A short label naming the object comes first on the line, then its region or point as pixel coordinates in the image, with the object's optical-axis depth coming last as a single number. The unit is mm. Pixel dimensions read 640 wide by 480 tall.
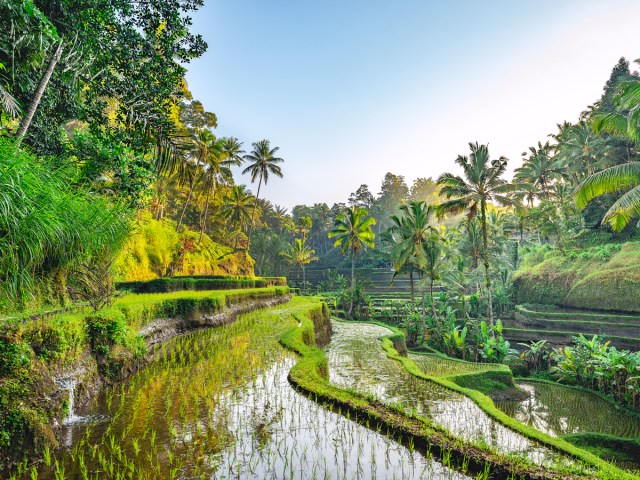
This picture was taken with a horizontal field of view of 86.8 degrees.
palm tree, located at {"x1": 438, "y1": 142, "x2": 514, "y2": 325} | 18422
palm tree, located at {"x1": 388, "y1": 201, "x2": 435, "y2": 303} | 21750
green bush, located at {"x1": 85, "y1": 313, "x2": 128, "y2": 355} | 6074
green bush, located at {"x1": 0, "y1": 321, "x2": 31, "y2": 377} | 3773
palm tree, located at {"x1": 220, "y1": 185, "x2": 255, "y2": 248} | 37188
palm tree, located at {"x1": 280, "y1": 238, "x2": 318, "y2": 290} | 45844
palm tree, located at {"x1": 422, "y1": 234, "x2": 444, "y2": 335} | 21047
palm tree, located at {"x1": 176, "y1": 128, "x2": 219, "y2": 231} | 26822
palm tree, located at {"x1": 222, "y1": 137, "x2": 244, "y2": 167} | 34781
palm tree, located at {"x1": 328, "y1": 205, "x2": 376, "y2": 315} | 29297
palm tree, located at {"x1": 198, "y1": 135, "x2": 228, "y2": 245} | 27566
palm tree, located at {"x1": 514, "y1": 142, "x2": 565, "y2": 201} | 41750
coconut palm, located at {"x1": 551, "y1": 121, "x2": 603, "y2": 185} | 32534
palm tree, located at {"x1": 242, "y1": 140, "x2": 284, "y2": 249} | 37281
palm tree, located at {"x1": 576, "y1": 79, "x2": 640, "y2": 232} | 10164
